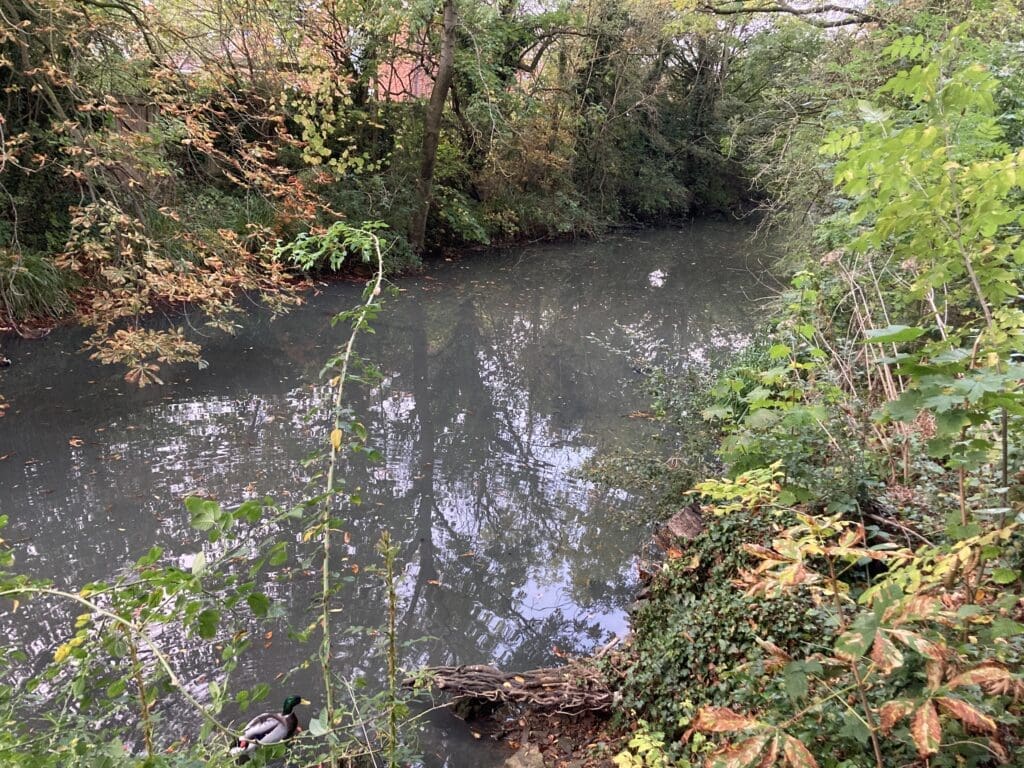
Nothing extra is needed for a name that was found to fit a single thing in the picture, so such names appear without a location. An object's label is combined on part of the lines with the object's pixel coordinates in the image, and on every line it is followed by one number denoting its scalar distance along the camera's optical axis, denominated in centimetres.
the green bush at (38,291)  729
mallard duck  273
